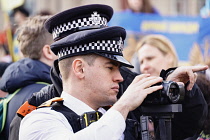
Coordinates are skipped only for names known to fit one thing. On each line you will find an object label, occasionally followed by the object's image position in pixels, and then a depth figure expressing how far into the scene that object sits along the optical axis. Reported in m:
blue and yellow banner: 16.51
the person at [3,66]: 9.47
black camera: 5.26
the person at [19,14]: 22.74
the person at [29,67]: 7.42
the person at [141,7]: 22.09
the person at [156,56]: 9.82
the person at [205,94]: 7.54
